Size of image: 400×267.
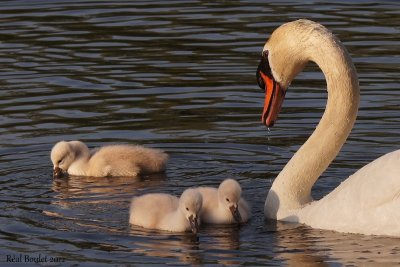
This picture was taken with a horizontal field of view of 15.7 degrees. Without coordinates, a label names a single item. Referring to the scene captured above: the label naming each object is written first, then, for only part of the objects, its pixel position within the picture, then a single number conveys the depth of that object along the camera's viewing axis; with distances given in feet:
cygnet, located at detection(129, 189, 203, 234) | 37.65
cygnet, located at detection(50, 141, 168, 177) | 45.11
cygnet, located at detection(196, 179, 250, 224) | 38.42
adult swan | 38.06
